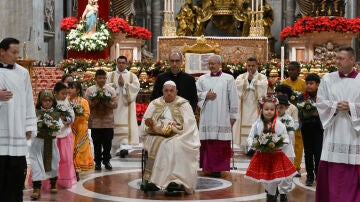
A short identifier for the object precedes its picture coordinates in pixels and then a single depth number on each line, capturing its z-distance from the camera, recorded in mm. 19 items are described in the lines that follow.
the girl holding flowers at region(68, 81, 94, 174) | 9734
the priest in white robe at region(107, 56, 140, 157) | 11711
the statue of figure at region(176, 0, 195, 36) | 26234
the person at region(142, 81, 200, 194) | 8289
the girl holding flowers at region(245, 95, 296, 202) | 7230
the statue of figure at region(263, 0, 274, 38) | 27734
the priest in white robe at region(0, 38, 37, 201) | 6266
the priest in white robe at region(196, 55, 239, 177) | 10133
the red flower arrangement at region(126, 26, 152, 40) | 21789
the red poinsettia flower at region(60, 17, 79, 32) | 21266
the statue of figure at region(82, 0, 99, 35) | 21031
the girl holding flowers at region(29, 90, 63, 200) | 7957
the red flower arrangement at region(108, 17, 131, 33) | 20562
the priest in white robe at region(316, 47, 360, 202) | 6281
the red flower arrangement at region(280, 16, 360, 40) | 17438
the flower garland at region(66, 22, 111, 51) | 20266
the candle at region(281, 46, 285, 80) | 11109
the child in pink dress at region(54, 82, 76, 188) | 8589
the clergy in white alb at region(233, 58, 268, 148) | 12383
